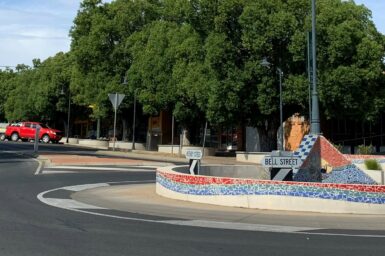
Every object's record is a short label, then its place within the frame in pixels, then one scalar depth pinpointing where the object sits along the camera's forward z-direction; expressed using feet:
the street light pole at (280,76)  95.49
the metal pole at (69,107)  199.91
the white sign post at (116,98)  112.27
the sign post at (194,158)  53.26
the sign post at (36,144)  110.37
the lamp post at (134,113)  147.06
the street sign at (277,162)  46.06
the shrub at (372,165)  67.30
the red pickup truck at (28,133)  184.24
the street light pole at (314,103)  59.11
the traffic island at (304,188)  42.42
